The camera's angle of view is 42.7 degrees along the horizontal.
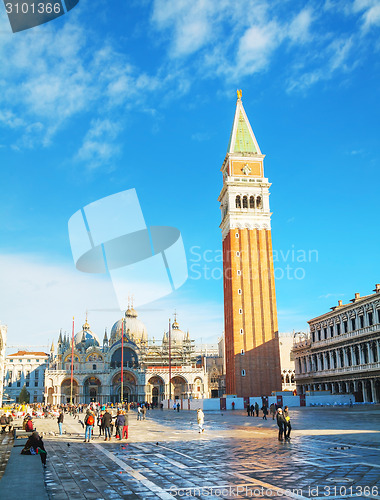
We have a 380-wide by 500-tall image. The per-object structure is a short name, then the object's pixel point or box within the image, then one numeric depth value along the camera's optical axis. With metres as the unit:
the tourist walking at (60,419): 23.91
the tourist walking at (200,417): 22.79
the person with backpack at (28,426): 23.89
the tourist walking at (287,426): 18.32
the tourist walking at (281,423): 18.44
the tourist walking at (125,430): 20.98
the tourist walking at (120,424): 20.70
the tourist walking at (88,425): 20.38
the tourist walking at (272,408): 34.32
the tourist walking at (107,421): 20.48
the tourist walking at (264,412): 34.14
